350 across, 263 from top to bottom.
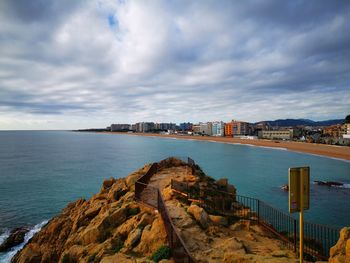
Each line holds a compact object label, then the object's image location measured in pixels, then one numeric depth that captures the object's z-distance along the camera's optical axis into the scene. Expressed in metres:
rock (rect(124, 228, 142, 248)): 8.49
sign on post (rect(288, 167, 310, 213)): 4.55
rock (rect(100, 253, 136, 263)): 7.42
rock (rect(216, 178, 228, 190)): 17.05
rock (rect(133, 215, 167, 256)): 7.86
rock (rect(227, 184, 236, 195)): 17.11
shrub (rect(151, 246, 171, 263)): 7.07
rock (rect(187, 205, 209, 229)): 9.09
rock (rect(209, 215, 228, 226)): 9.77
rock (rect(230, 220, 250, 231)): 9.80
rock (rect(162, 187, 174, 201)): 12.44
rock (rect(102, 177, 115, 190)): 21.14
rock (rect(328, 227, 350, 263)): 5.52
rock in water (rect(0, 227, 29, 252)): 17.01
